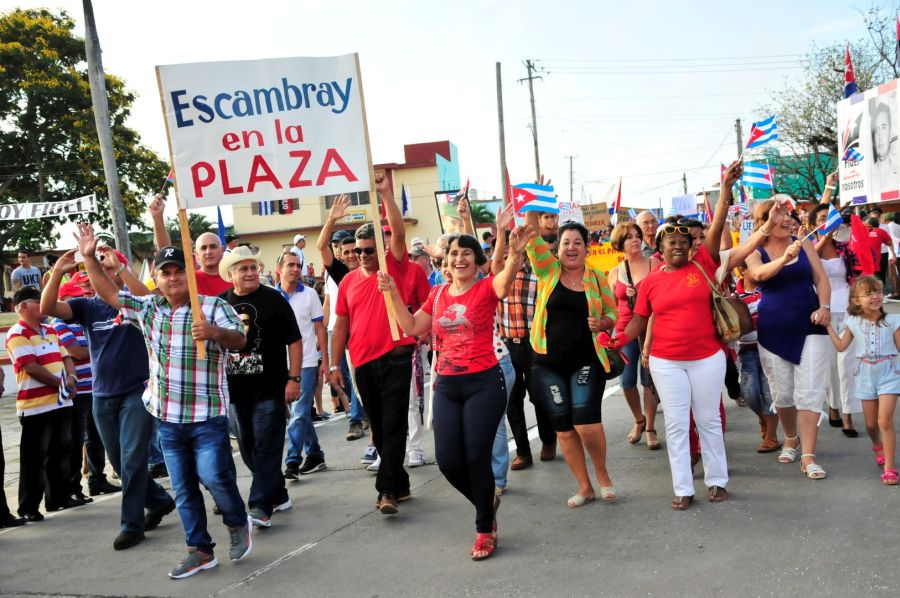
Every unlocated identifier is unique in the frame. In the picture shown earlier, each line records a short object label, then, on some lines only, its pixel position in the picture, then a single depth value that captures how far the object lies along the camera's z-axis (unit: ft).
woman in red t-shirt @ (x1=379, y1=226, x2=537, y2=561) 17.08
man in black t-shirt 20.27
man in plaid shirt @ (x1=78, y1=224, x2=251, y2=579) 17.65
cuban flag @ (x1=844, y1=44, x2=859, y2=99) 72.08
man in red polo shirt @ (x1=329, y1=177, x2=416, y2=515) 20.77
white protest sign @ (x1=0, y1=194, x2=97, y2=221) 69.10
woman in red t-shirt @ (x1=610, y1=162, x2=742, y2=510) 19.08
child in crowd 19.69
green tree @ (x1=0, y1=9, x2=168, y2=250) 105.09
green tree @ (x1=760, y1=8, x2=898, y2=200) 119.14
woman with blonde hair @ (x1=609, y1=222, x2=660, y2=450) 24.89
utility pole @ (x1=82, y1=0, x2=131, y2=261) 44.45
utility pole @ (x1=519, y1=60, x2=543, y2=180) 163.12
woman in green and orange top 19.58
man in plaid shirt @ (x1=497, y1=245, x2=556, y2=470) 22.77
